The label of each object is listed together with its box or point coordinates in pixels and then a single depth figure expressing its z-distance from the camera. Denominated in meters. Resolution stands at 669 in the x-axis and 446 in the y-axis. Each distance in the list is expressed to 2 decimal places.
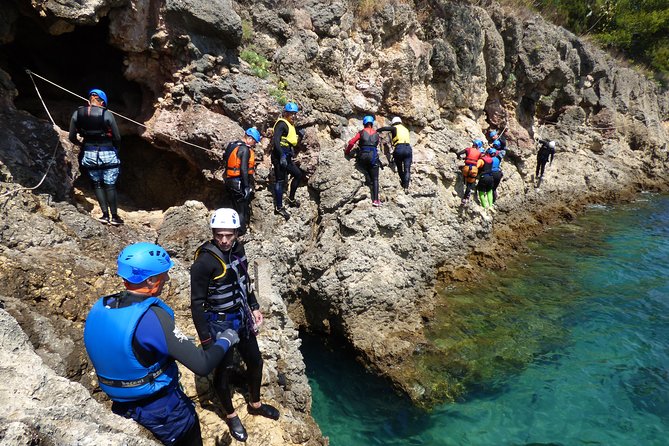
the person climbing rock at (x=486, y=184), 11.99
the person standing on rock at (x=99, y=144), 5.77
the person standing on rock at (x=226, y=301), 3.60
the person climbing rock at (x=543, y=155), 15.72
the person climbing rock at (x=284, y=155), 7.62
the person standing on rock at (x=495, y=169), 12.15
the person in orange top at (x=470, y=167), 11.60
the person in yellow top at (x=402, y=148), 9.62
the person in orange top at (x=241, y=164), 6.84
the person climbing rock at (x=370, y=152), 8.82
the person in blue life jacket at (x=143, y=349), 2.44
